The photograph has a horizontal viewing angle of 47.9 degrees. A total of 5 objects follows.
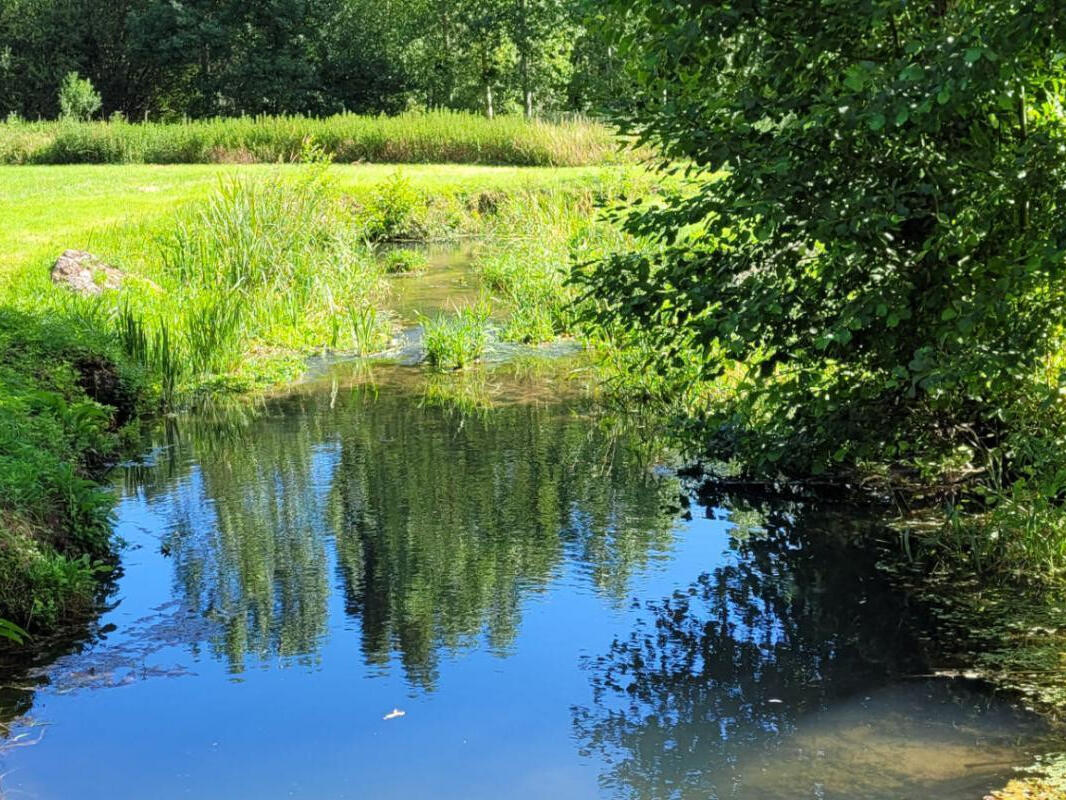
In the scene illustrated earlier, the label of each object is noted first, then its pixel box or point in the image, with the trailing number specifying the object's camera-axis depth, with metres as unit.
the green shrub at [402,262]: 19.16
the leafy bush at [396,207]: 22.14
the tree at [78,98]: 45.62
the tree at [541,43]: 45.16
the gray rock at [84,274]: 12.65
